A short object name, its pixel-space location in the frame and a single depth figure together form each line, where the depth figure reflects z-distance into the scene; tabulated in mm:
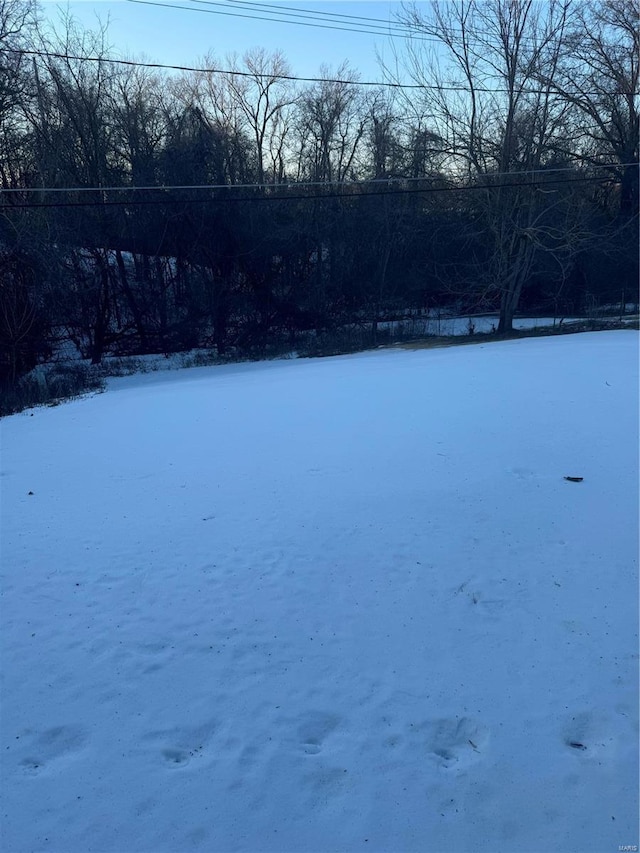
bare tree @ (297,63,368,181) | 31172
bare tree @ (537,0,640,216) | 25422
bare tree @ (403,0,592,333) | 23047
